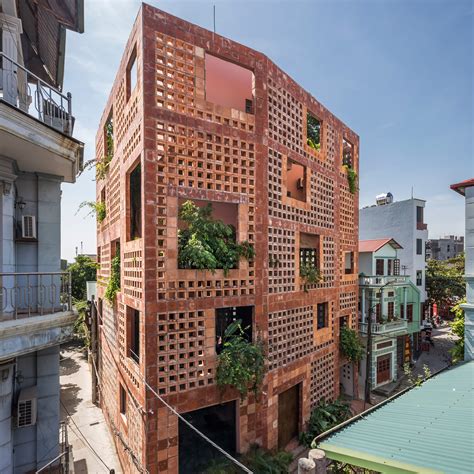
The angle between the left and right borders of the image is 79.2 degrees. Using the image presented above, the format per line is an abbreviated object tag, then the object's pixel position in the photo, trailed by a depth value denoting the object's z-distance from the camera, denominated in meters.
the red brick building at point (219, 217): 7.62
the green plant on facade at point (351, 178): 14.92
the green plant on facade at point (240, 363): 8.16
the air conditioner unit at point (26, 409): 5.95
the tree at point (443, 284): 25.64
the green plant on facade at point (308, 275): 11.30
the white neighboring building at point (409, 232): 24.47
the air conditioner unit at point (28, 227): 6.51
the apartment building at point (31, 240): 4.92
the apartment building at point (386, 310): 17.70
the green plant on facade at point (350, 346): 13.76
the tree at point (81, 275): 26.30
